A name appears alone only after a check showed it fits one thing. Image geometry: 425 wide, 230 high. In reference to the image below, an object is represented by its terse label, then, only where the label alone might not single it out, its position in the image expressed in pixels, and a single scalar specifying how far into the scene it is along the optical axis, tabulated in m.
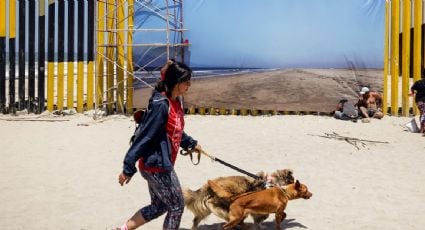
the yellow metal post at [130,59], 12.34
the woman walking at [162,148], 3.62
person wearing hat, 11.76
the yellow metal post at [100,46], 12.47
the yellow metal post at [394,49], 11.93
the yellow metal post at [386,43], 11.94
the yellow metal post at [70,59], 12.55
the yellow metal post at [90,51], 12.52
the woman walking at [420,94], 10.56
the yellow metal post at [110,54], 12.45
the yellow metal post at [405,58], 11.96
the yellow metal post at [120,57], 12.37
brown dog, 4.47
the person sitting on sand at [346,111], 11.55
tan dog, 4.53
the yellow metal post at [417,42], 11.91
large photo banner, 12.02
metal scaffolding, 12.34
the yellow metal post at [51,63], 12.70
